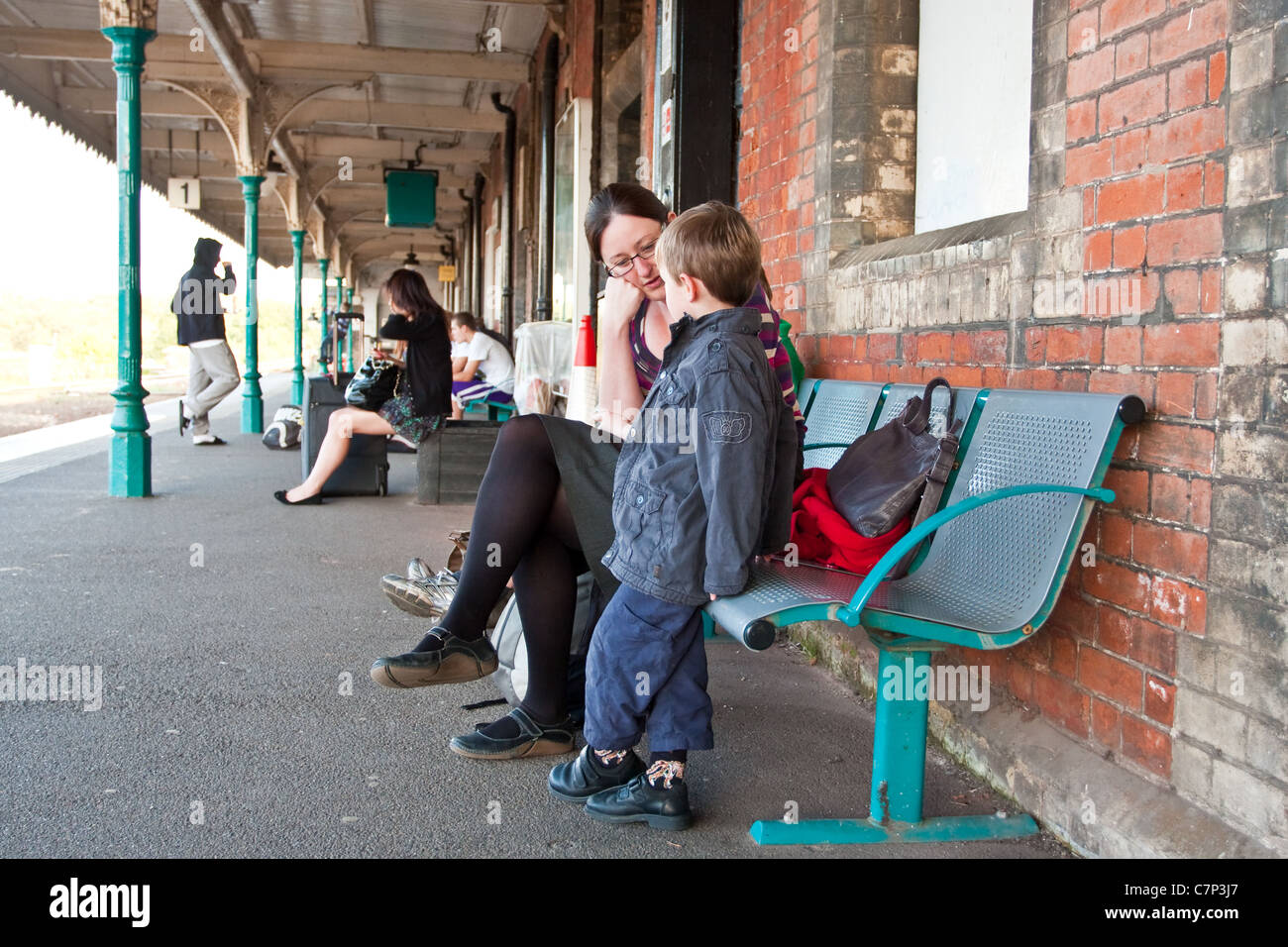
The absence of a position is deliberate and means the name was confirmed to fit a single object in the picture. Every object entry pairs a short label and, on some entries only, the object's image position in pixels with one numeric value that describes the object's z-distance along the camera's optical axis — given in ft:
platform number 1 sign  55.16
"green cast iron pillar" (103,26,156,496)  21.95
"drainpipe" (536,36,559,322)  34.60
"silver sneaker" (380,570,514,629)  11.33
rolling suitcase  22.47
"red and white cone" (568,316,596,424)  10.33
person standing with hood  31.63
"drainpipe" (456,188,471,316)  77.04
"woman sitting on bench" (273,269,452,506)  21.33
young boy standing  6.91
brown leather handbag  7.86
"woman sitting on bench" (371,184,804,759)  8.60
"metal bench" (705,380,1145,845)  6.67
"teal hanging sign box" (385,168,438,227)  58.85
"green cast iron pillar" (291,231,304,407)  53.48
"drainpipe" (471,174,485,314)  70.18
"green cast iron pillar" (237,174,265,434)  38.45
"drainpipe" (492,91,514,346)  46.19
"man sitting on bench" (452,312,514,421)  28.84
